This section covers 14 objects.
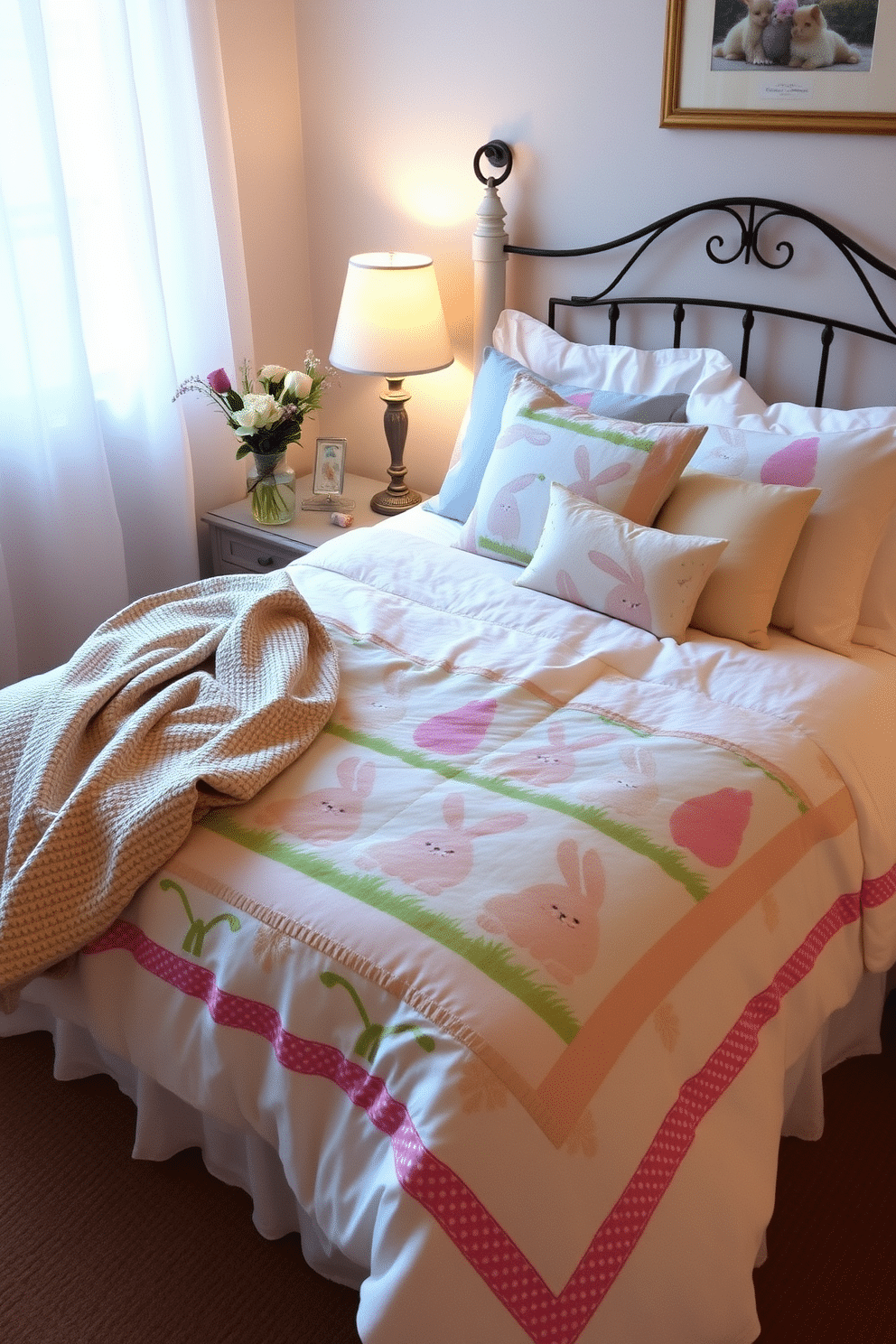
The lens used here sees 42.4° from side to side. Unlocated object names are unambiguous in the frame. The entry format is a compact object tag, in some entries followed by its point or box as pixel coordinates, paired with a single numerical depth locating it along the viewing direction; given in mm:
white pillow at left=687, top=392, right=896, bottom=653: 2240
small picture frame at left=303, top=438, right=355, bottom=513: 3232
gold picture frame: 2332
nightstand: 3039
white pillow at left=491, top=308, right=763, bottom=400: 2557
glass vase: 3057
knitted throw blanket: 1652
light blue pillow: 2541
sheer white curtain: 2650
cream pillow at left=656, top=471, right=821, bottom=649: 2156
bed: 1335
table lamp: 2924
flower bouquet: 2912
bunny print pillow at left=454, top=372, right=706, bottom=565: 2285
